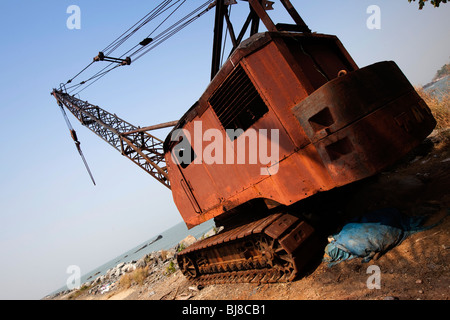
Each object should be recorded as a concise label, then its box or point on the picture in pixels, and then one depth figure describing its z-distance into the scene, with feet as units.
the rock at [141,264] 45.07
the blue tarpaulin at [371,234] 10.71
